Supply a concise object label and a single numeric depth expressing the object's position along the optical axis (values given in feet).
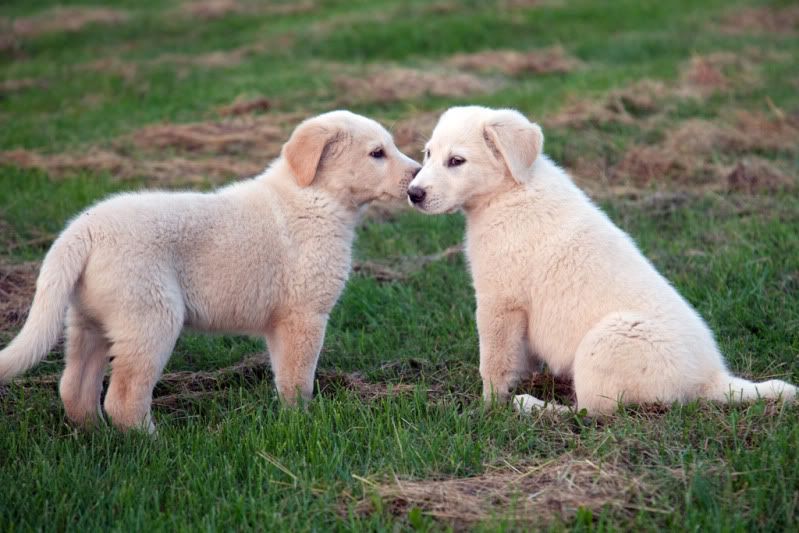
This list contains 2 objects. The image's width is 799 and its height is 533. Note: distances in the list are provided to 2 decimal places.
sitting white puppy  29.99
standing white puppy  29.37
